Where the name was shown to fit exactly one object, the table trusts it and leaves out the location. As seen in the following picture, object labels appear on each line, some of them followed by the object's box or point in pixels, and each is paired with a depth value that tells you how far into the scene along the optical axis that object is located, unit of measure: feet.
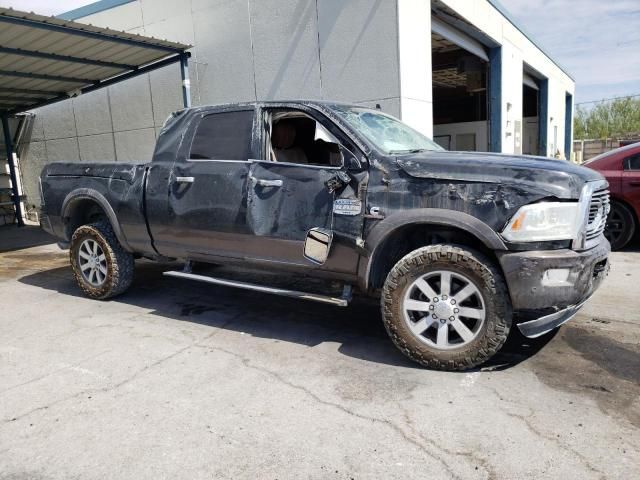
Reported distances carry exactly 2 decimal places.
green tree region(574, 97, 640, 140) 184.34
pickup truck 11.53
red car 24.30
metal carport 26.25
